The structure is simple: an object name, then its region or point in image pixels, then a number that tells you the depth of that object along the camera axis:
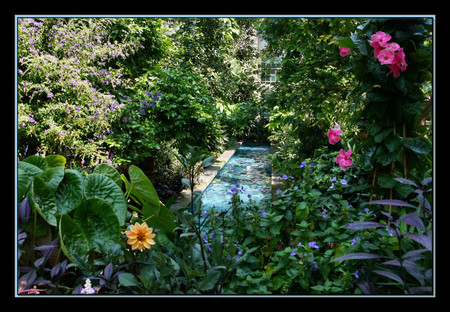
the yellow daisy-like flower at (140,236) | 0.90
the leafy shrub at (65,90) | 2.51
